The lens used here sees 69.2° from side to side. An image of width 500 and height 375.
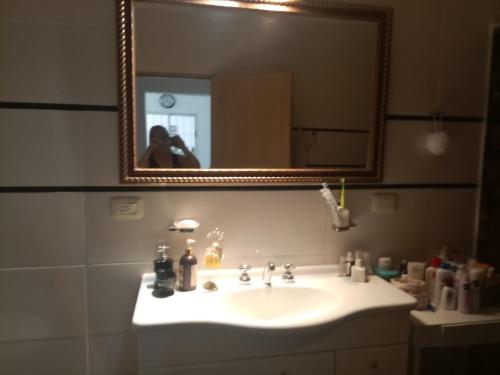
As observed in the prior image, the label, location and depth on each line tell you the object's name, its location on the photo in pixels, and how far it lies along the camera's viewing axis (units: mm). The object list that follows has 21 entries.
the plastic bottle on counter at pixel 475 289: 1337
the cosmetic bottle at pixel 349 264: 1464
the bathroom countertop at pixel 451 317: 1270
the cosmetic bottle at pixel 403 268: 1522
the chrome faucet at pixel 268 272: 1327
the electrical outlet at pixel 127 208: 1328
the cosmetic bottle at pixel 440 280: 1374
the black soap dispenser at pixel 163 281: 1225
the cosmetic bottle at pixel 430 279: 1411
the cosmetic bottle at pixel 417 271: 1475
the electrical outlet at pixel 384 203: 1544
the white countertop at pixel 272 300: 1051
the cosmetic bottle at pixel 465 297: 1326
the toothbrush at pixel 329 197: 1409
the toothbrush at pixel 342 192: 1473
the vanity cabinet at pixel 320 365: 1073
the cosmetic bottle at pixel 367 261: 1488
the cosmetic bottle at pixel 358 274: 1407
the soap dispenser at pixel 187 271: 1267
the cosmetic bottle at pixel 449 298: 1350
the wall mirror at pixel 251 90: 1315
